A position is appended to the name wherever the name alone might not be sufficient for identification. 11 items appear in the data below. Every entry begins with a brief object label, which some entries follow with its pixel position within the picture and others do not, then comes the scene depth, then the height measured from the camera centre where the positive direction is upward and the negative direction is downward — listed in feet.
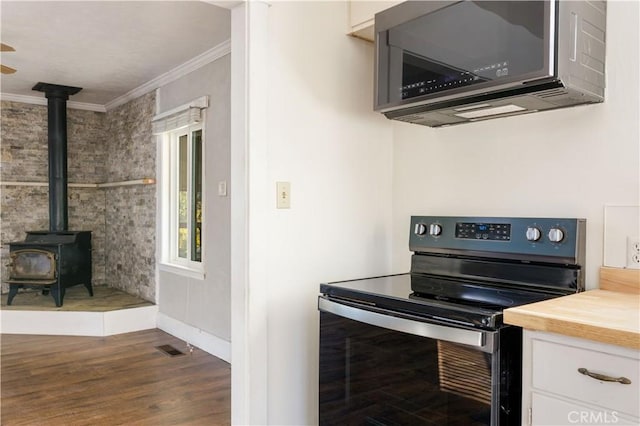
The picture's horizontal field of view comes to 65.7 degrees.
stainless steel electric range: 4.24 -1.16
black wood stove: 15.66 -1.47
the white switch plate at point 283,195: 6.33 +0.07
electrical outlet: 4.93 -0.50
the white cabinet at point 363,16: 6.65 +2.55
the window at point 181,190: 14.10 +0.30
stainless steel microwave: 4.53 +1.46
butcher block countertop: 3.49 -0.89
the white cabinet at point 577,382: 3.44 -1.33
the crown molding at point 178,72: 12.33 +3.70
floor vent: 12.76 -3.96
